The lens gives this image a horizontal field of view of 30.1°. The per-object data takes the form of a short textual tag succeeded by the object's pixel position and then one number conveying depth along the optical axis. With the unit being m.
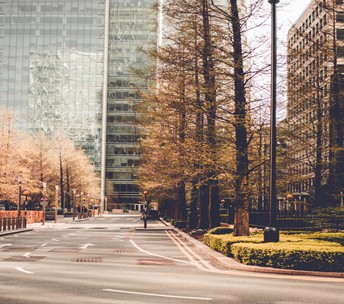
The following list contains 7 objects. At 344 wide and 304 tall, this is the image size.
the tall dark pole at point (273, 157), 18.30
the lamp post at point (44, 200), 55.34
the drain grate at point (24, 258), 18.83
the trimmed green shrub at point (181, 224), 47.49
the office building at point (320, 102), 24.75
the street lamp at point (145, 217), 48.53
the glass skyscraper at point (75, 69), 154.25
